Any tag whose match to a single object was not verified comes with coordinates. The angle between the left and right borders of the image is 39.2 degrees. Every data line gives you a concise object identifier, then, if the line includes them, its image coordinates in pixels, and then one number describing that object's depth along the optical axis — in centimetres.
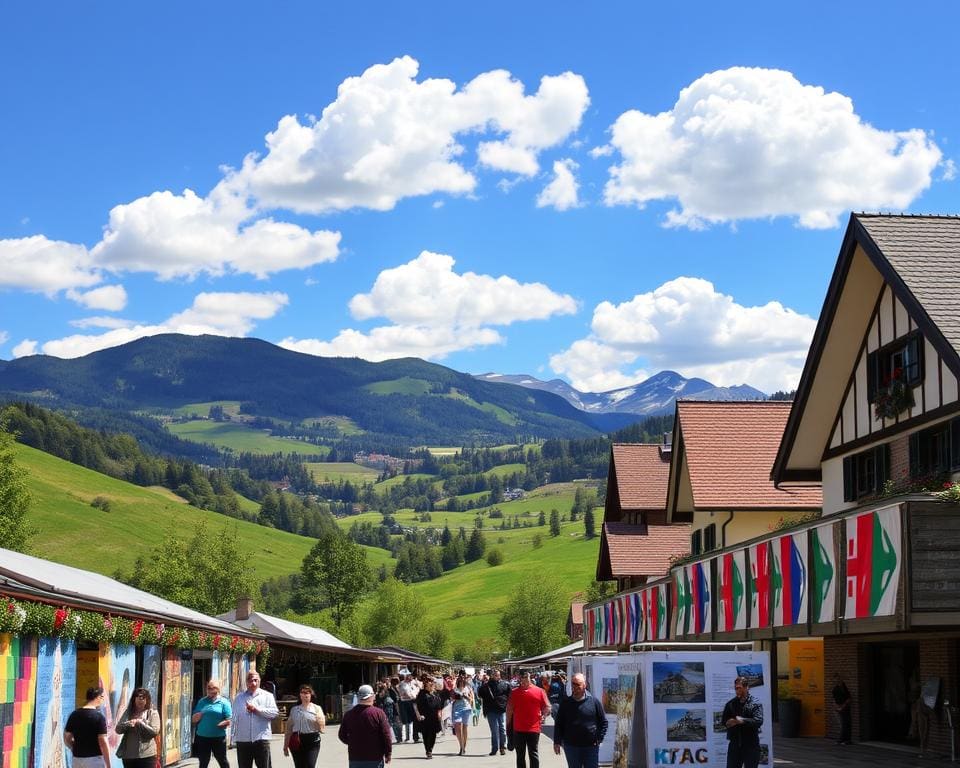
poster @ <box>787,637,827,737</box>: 3148
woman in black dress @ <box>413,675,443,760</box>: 2962
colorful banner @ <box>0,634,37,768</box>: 1572
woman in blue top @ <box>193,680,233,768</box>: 1888
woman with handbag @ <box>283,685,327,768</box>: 1888
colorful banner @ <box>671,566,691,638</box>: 3053
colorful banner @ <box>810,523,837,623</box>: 2030
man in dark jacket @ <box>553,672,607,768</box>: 1756
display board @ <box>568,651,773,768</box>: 1938
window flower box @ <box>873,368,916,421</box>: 2367
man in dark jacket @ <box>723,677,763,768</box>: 1747
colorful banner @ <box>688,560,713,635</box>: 2845
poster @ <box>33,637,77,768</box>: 1728
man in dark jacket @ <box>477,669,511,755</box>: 3000
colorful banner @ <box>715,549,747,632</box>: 2548
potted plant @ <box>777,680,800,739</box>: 3180
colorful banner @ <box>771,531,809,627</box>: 2175
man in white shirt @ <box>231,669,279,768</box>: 1841
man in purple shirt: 1605
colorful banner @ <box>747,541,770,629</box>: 2375
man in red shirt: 2111
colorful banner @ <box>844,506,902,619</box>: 1791
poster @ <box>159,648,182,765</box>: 2494
